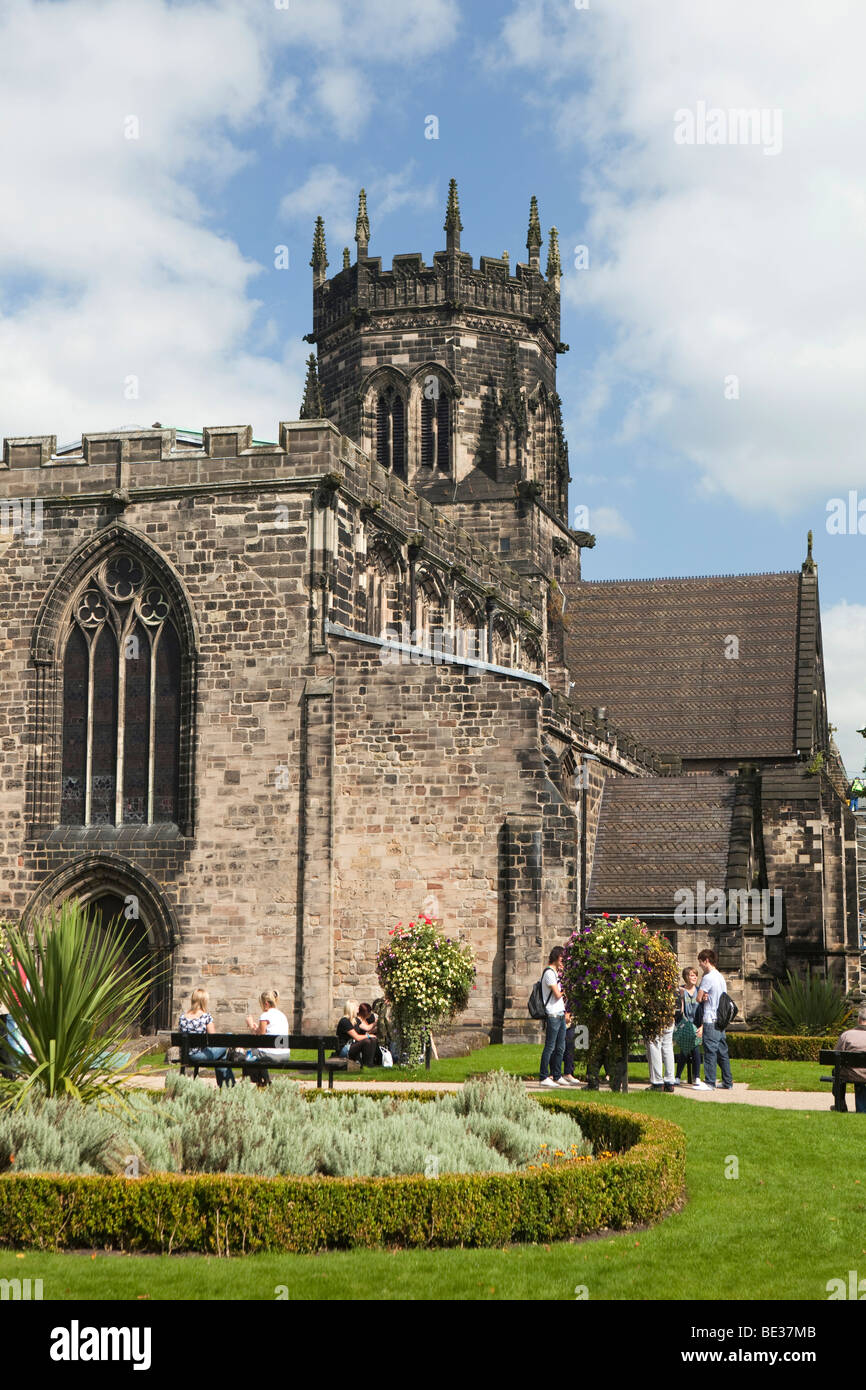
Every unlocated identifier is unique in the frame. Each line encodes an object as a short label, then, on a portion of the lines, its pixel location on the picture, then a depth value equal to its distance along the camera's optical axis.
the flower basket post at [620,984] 18.58
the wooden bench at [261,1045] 18.22
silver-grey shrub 12.12
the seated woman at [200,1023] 19.41
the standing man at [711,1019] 20.09
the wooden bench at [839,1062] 17.89
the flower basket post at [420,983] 22.50
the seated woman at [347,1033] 22.91
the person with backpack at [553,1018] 19.72
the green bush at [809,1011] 29.44
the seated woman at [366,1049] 22.75
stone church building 27.48
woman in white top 19.38
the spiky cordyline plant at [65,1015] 13.42
